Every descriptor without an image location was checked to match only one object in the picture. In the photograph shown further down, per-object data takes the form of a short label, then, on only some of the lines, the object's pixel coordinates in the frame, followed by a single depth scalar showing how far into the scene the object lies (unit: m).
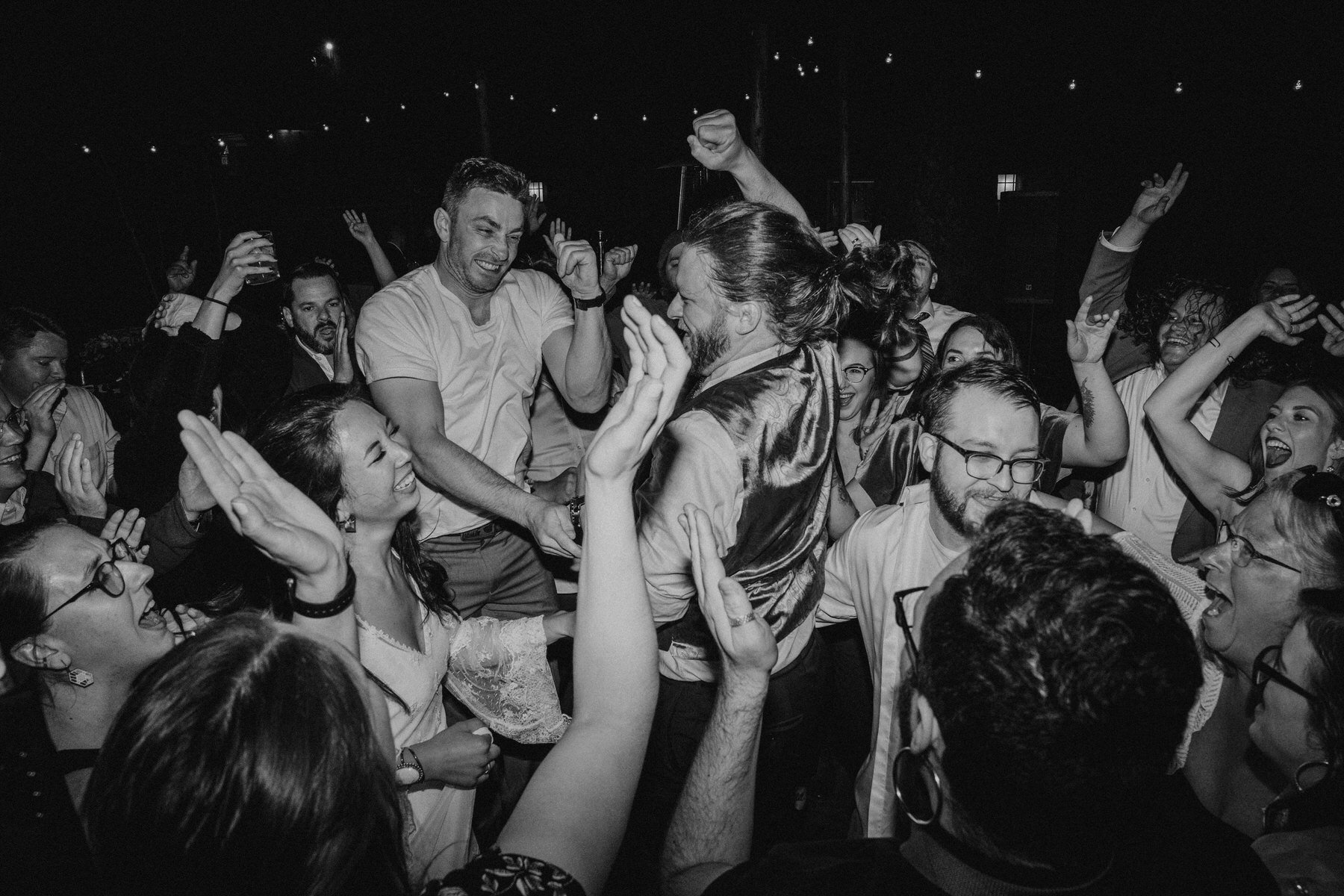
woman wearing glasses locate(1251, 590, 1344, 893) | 1.28
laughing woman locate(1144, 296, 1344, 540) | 2.61
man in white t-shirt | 2.84
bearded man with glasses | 2.01
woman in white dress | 1.85
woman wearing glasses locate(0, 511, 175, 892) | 1.64
